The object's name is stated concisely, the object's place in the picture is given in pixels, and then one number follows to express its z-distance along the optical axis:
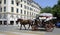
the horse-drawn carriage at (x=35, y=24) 8.60
